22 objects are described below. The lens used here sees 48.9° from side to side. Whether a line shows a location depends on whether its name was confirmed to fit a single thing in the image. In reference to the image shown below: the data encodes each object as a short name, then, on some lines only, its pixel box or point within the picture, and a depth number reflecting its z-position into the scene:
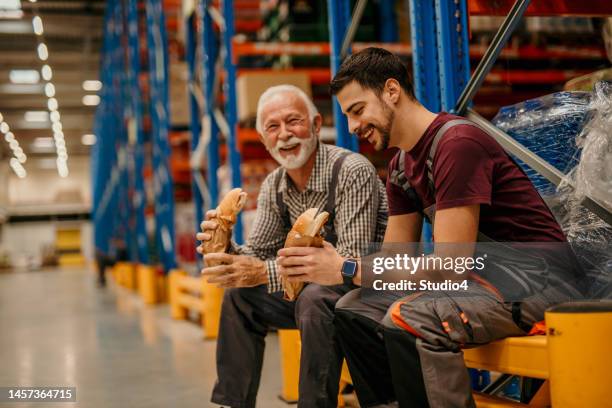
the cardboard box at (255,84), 5.38
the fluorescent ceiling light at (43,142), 33.71
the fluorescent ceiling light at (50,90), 25.05
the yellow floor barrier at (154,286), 9.45
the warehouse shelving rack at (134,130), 8.71
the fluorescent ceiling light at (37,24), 11.75
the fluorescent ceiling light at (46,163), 38.63
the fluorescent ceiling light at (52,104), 27.99
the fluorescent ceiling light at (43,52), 18.05
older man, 2.35
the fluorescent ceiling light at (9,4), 5.89
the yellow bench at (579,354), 1.65
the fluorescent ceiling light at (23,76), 18.52
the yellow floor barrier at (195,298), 5.75
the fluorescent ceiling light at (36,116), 27.04
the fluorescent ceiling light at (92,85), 25.11
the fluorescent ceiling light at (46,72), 22.16
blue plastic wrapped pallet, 2.47
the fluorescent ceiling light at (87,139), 36.69
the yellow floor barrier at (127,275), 12.94
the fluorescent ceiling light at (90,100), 28.02
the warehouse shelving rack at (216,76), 5.56
